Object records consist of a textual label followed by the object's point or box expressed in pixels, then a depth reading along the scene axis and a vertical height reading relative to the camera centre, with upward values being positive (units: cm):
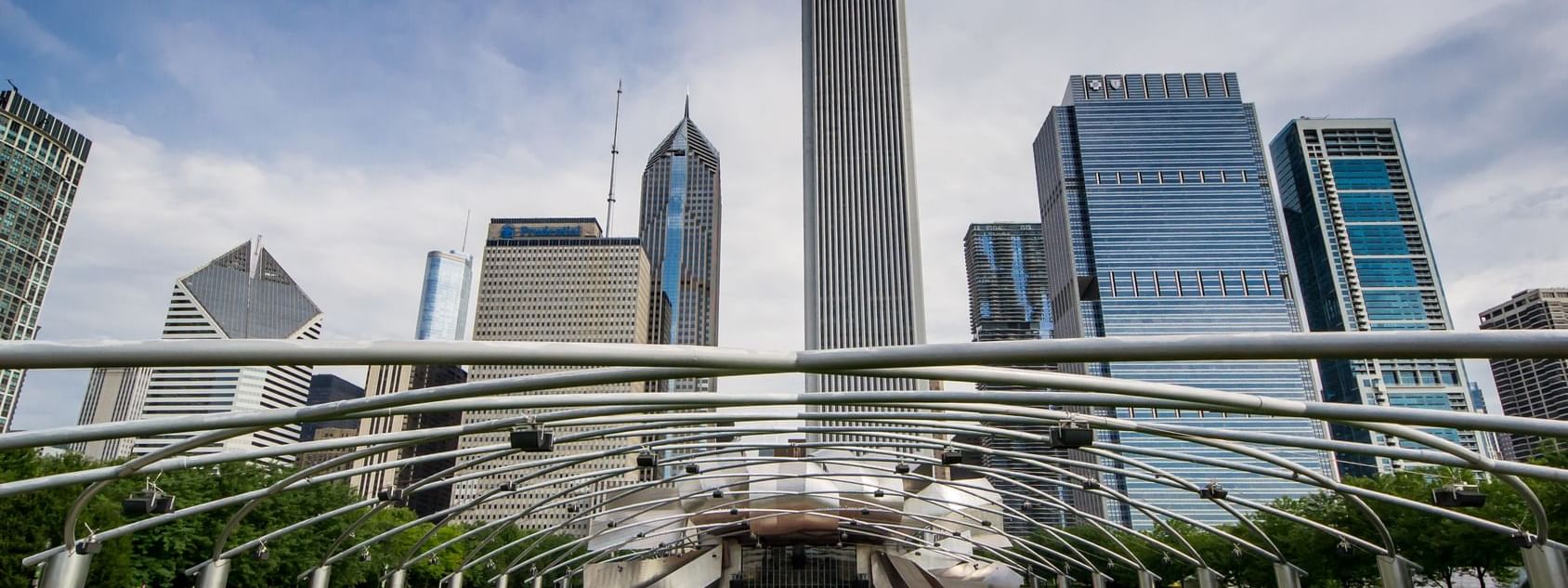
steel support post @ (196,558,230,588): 2816 -377
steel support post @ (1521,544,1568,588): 2069 -270
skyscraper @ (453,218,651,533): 19112 -414
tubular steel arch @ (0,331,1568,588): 904 +81
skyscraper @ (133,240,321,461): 15438 +179
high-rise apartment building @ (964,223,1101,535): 18161 -1221
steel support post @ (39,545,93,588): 2211 -281
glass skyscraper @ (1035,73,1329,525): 19150 +1760
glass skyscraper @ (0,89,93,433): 14138 +3982
